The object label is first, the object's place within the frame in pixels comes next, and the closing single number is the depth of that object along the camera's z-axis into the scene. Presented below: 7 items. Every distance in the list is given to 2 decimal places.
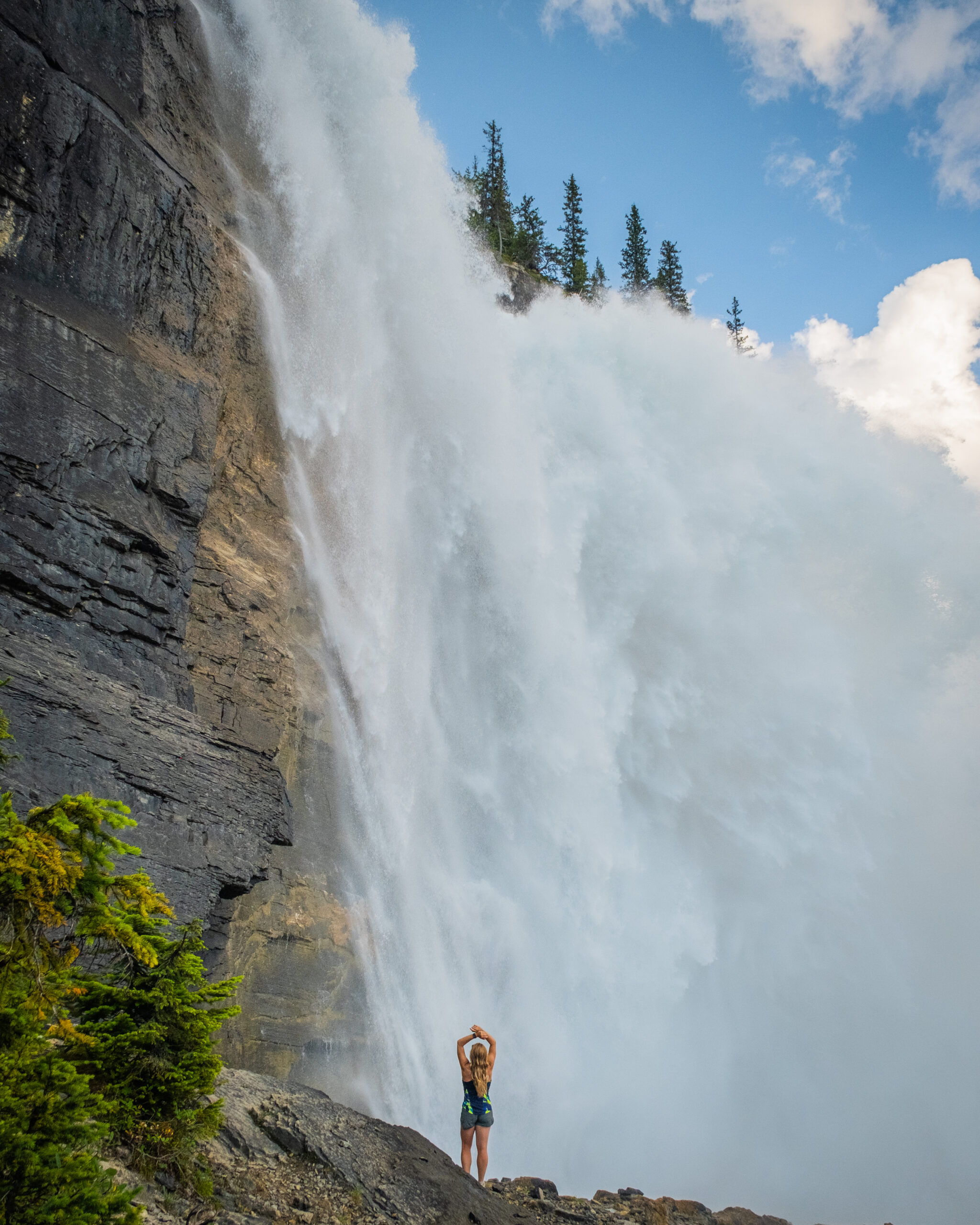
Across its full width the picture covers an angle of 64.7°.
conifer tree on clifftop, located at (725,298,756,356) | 46.47
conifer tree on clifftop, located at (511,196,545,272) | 35.97
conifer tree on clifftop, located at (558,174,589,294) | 38.05
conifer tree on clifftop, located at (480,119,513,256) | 36.59
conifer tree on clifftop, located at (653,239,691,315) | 41.41
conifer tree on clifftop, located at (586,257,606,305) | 36.62
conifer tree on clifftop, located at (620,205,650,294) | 43.00
